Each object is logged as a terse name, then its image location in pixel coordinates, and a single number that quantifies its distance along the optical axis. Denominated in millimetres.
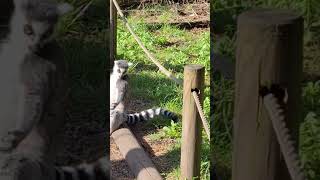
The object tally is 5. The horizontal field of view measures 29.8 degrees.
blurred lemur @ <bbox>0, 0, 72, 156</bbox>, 2150
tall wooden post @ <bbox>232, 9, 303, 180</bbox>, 1461
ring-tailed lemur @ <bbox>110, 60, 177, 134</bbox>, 5234
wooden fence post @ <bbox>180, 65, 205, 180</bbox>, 3914
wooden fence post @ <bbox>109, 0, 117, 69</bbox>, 5604
